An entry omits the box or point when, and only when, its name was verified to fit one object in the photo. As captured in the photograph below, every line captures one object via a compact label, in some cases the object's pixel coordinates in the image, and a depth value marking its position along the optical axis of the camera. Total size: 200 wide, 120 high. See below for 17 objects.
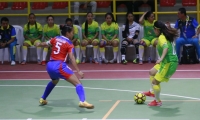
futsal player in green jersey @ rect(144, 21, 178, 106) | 10.14
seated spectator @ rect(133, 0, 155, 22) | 19.11
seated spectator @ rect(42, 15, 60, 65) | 17.89
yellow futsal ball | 10.48
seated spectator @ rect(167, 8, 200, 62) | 17.08
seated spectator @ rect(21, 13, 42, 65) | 18.08
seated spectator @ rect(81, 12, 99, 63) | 17.83
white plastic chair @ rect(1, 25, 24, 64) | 18.33
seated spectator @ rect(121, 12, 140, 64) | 17.53
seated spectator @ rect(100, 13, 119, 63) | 17.61
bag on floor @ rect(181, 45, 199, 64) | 16.97
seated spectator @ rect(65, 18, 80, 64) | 17.72
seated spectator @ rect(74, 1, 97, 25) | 19.64
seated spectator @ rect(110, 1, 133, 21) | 19.11
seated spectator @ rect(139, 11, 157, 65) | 17.36
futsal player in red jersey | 9.97
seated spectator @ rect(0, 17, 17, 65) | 17.91
